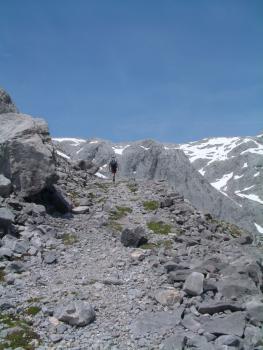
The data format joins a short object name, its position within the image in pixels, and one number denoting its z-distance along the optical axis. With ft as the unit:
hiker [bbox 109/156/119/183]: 145.79
